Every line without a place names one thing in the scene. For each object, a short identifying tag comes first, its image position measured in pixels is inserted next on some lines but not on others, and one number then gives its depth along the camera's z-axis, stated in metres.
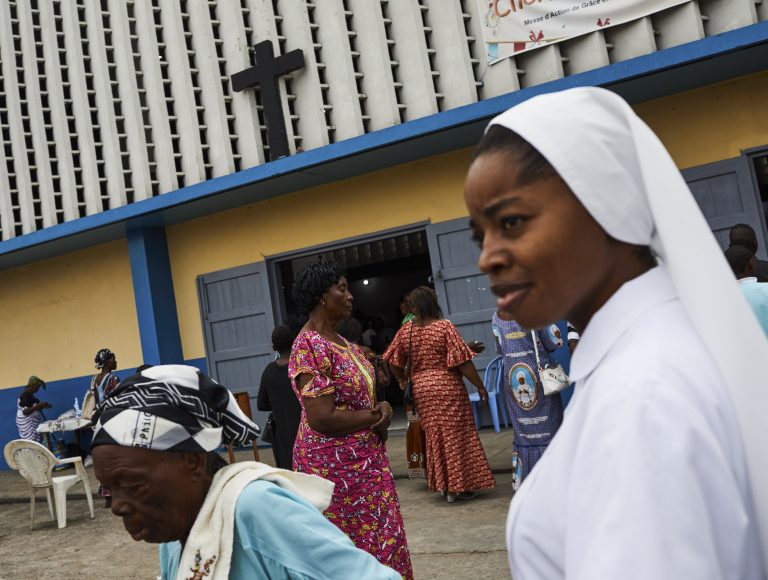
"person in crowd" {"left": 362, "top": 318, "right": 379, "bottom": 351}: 14.94
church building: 7.91
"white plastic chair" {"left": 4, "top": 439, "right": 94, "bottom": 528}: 8.39
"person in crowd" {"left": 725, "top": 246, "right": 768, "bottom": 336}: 3.51
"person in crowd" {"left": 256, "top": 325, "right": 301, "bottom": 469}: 5.42
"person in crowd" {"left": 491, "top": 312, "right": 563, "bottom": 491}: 5.98
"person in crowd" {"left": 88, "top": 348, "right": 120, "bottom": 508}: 9.63
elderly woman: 1.78
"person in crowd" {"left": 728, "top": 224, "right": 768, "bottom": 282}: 5.42
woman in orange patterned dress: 6.54
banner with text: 7.57
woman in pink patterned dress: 3.50
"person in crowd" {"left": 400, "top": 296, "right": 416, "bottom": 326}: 8.37
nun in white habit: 0.80
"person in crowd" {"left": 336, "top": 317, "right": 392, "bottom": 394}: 7.62
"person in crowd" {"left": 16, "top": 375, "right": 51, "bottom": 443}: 12.31
